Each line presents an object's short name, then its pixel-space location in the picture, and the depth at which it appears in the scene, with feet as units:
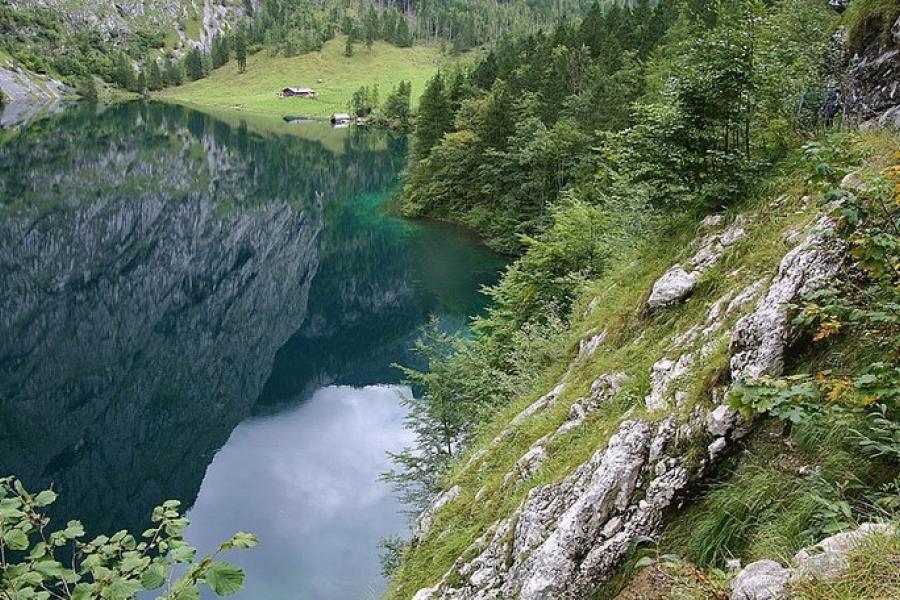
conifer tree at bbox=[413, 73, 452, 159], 225.15
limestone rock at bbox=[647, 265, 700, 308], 32.68
